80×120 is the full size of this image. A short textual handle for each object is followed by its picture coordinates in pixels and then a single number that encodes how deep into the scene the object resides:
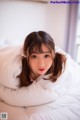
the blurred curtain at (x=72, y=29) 1.90
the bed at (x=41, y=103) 0.86
